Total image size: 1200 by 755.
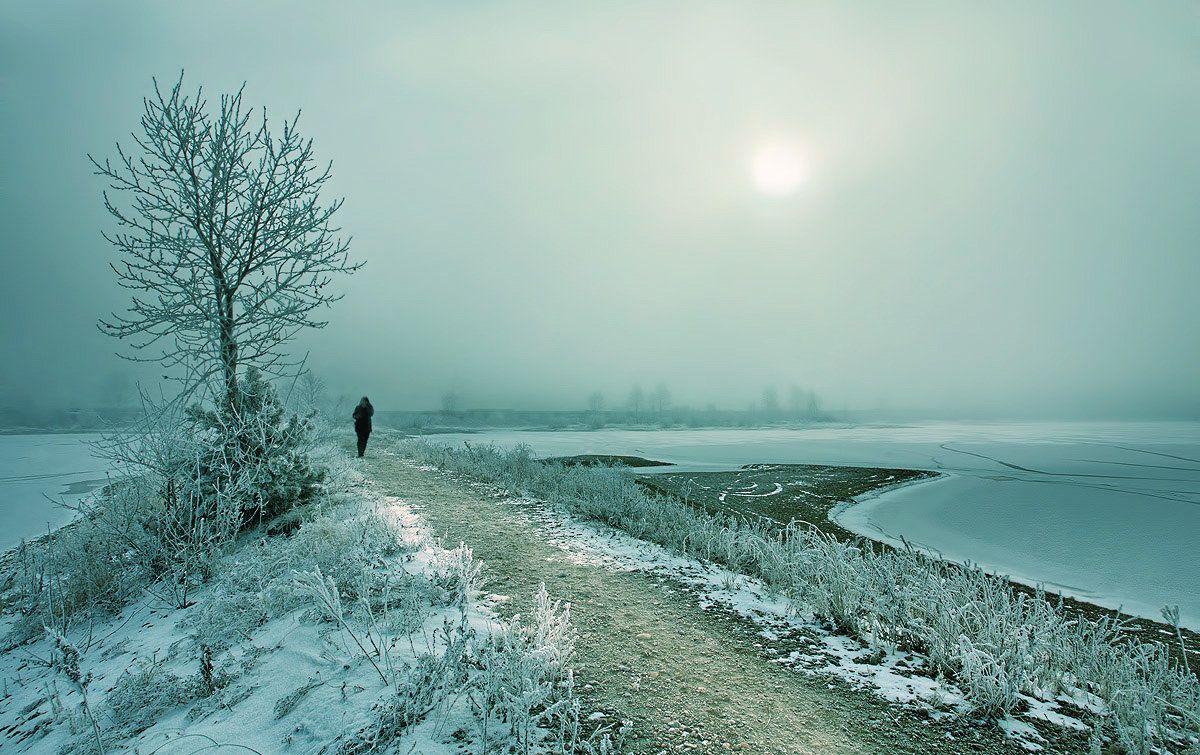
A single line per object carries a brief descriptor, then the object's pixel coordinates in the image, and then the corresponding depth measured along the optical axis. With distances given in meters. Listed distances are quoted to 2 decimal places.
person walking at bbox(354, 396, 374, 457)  17.56
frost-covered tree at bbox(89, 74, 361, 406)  7.08
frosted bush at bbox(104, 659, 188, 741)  3.13
